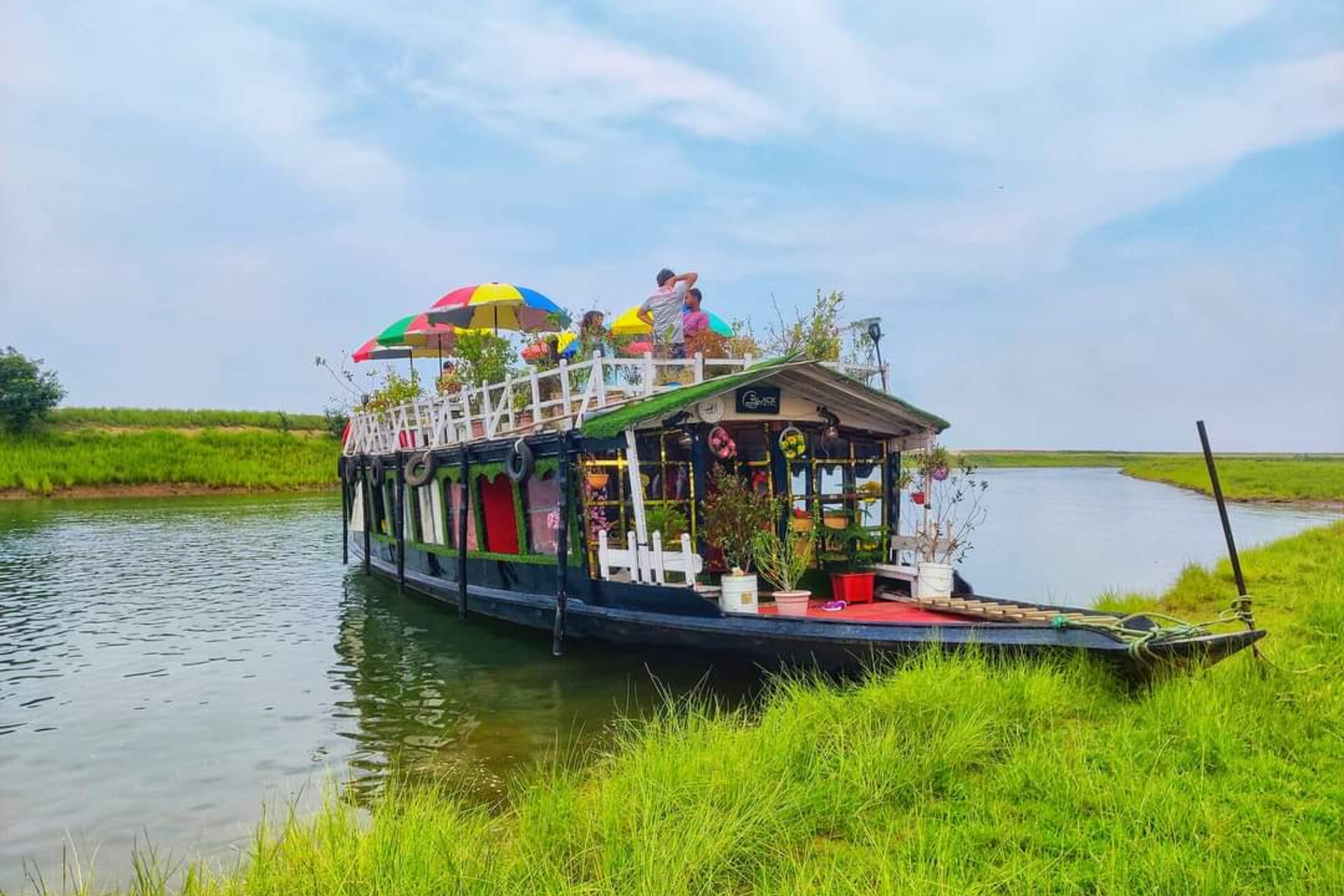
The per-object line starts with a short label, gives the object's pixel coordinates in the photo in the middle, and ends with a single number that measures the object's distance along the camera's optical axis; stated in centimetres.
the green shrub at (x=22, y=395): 4484
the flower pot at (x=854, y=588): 1004
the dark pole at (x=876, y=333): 1112
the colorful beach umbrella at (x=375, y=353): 2102
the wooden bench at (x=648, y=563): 931
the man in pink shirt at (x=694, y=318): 1127
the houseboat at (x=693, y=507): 825
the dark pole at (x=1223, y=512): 645
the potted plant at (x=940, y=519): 976
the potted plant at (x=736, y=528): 899
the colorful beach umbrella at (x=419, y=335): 1791
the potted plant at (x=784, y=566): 884
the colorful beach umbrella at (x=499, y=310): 1505
